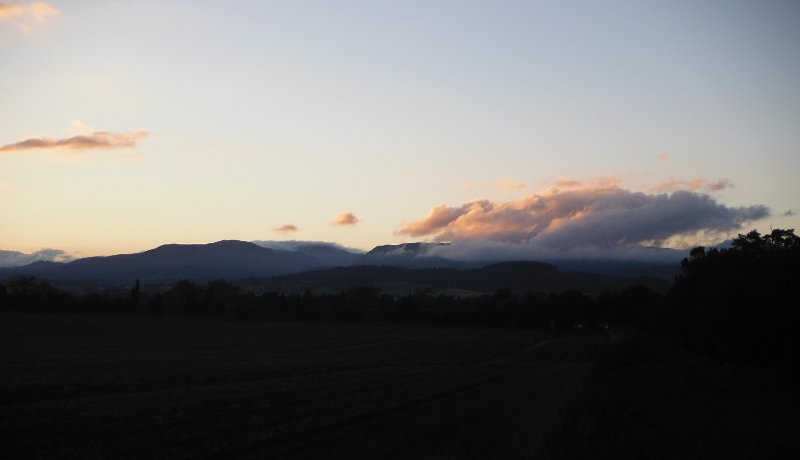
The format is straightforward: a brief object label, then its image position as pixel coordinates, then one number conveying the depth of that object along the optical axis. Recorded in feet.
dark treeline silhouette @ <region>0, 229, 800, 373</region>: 118.73
